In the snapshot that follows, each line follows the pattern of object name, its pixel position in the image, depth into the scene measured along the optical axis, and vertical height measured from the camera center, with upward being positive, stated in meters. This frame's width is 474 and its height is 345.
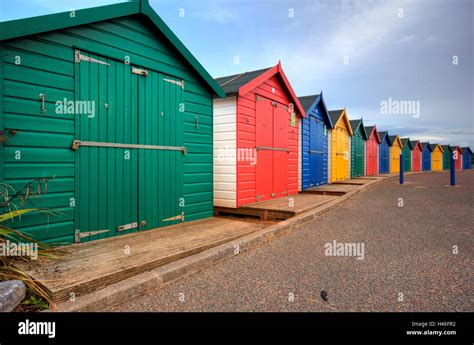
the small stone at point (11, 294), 2.29 -1.09
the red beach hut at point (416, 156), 36.38 +1.36
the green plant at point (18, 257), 2.65 -1.02
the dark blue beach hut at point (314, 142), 11.35 +1.06
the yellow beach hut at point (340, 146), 15.34 +1.19
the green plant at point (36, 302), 2.46 -1.20
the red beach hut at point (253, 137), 7.11 +0.82
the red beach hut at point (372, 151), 22.89 +1.29
